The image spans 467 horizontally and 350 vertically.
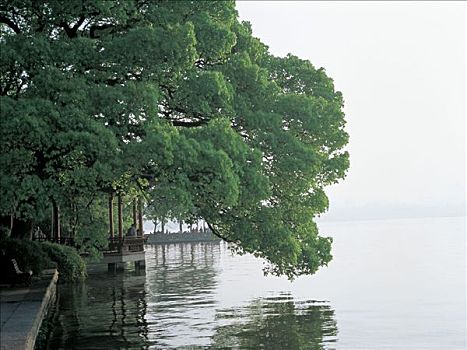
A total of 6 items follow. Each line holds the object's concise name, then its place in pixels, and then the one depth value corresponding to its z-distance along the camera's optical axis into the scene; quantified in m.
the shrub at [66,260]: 32.69
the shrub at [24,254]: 23.59
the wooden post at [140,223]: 49.33
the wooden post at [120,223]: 44.69
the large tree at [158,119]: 17.28
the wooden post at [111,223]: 44.70
